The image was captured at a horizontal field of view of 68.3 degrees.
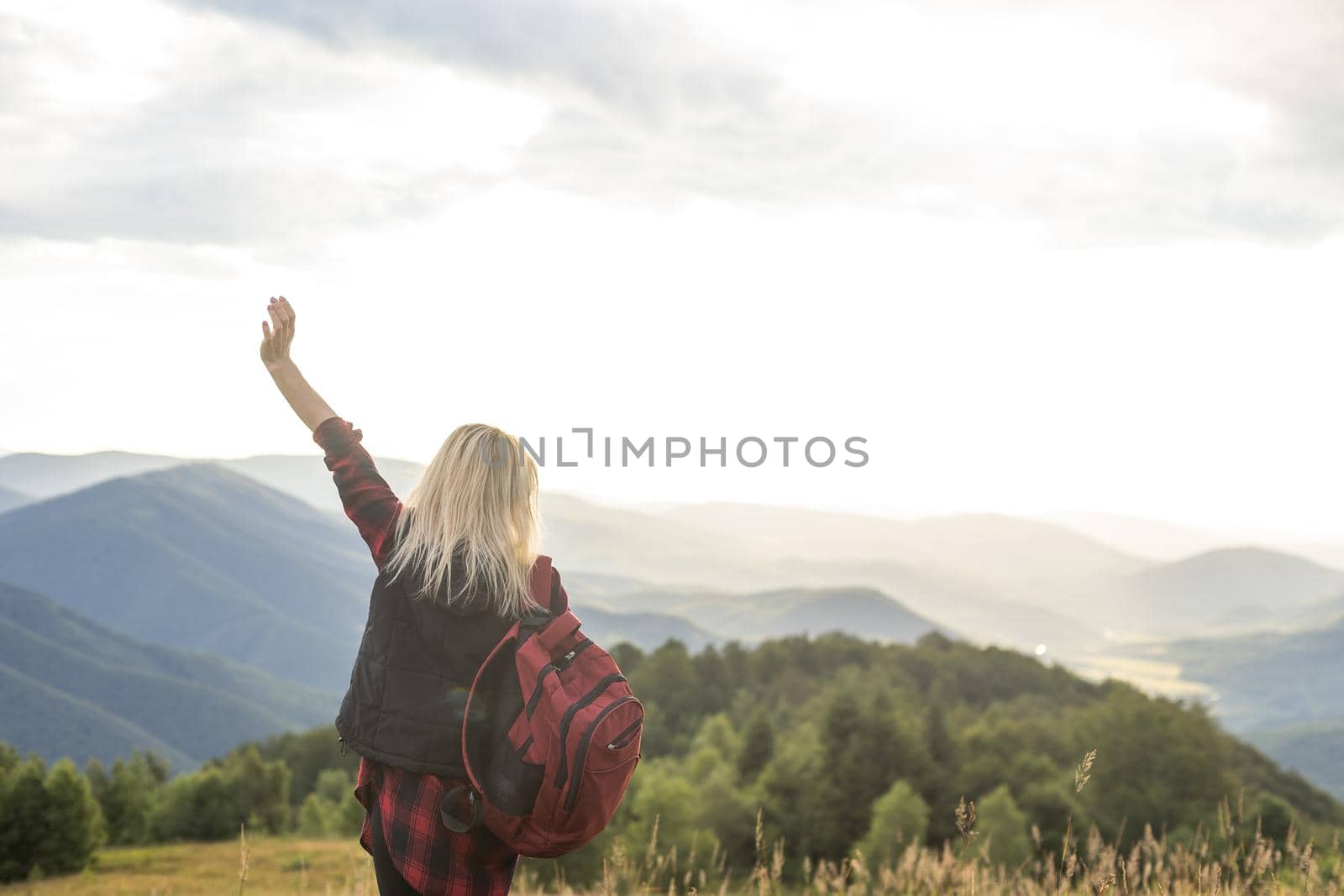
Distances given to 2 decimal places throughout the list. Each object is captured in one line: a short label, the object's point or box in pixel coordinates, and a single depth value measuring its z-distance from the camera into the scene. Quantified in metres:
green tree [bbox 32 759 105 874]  46.06
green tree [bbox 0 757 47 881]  45.84
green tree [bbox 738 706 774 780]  52.69
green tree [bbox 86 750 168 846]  61.69
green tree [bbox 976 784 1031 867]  37.59
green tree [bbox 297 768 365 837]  54.69
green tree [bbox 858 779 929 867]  37.78
